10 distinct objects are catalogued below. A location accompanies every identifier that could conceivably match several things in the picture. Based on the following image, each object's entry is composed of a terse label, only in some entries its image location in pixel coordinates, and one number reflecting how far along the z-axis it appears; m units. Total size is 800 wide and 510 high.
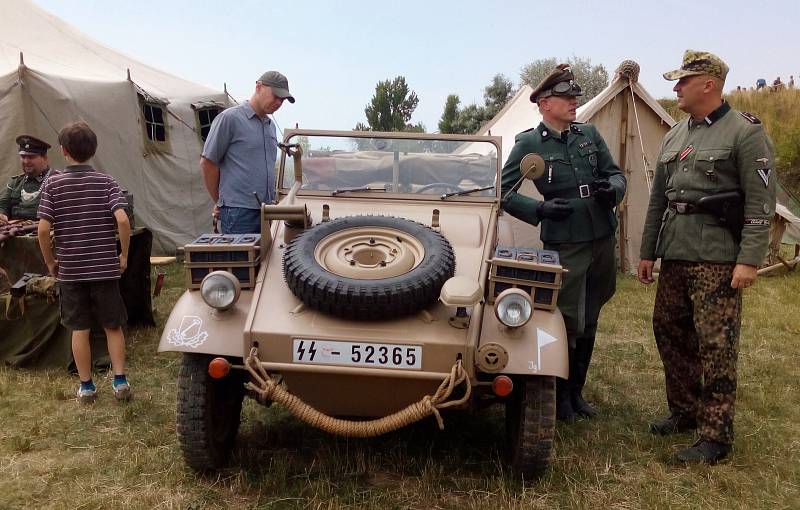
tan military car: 3.11
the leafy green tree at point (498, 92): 39.62
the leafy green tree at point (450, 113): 40.01
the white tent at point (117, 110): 9.41
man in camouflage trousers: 3.62
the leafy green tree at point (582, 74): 38.19
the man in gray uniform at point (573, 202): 4.25
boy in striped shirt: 4.62
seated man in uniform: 6.22
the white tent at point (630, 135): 10.30
